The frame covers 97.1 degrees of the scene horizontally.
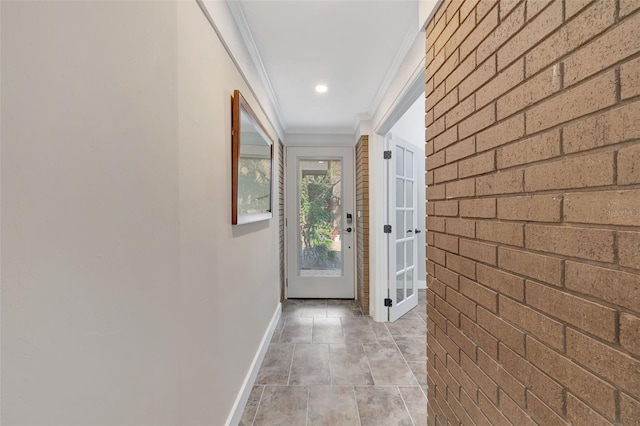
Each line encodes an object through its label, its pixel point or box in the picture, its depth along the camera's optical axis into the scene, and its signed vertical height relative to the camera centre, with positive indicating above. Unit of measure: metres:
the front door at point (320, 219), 3.76 -0.10
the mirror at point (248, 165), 1.56 +0.31
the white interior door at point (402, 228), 3.02 -0.20
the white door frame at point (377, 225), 3.01 -0.15
